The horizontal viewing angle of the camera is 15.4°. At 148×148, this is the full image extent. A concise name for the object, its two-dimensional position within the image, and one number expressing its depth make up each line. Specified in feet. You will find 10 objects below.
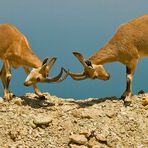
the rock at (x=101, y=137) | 50.70
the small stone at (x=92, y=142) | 49.95
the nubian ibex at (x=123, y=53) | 58.23
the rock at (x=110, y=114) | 55.11
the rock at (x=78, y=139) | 49.88
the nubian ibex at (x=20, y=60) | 57.93
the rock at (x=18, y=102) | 58.29
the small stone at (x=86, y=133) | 50.85
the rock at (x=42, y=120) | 52.85
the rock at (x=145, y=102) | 57.66
